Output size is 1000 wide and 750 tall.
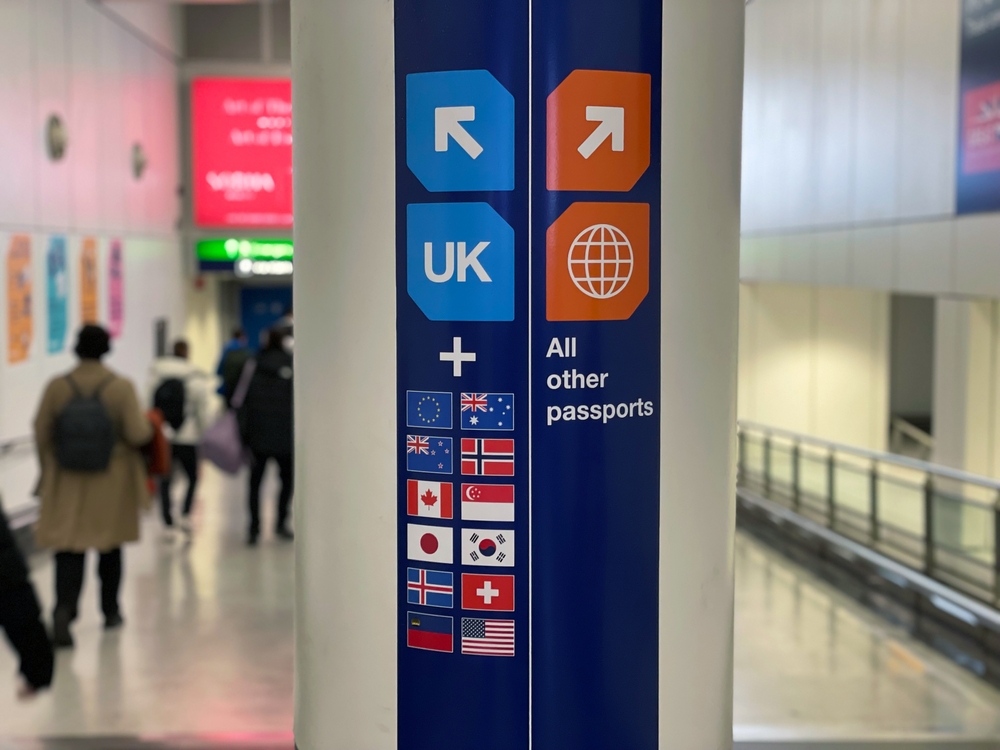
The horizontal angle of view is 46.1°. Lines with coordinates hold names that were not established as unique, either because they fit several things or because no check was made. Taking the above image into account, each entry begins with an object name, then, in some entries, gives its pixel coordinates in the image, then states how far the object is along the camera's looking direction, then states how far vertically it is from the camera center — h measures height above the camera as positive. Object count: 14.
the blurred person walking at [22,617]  3.77 -1.07
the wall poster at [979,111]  9.16 +1.46
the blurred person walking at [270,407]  10.39 -1.01
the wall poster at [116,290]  14.45 +0.04
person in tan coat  7.25 -1.20
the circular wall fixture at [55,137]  12.06 +1.62
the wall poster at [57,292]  12.03 +0.02
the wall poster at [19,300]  10.84 -0.06
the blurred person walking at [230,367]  12.71 -0.81
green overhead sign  17.20 +0.65
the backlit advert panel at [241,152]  17.16 +2.09
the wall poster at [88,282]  13.18 +0.13
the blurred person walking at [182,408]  10.69 -1.06
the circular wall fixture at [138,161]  15.76 +1.80
